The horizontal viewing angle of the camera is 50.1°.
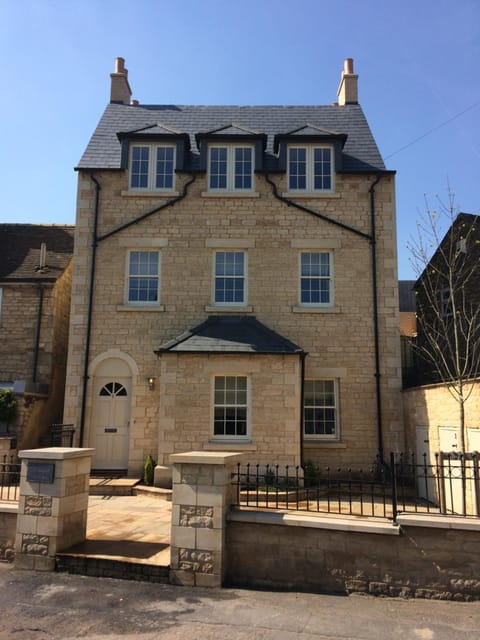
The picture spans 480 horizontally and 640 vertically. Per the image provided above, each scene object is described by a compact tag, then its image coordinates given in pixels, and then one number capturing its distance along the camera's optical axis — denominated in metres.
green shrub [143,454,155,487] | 13.73
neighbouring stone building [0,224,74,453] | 15.54
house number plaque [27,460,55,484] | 8.16
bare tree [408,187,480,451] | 15.52
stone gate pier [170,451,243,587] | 7.29
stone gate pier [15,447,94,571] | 7.97
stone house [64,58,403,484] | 14.97
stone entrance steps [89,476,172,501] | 13.06
